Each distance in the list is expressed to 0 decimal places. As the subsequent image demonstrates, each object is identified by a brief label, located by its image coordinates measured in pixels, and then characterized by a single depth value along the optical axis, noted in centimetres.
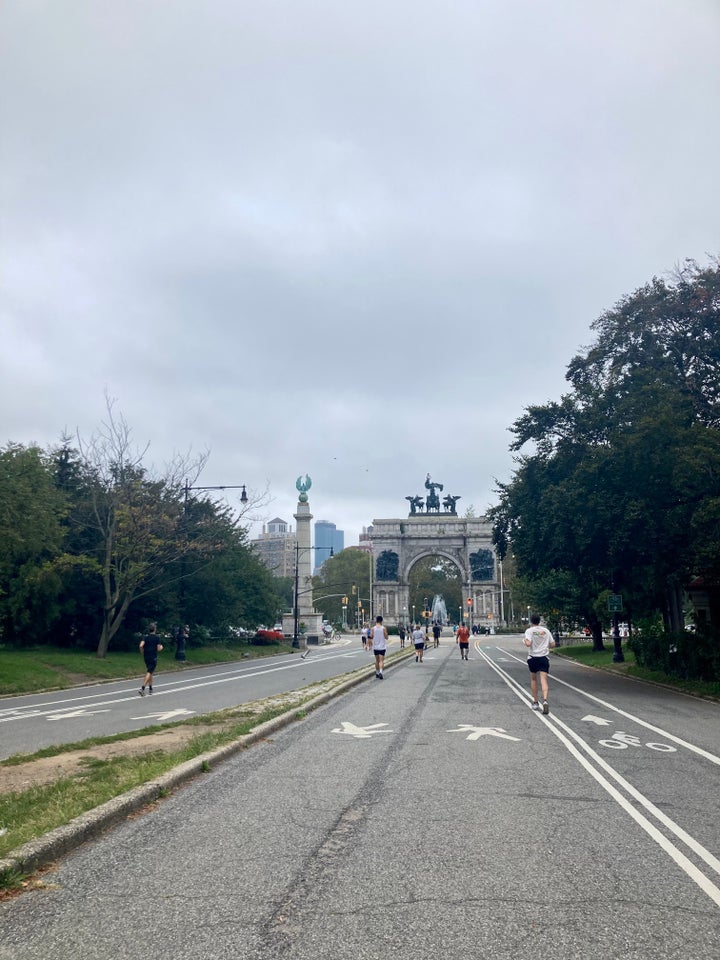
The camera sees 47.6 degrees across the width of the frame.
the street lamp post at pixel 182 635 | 3702
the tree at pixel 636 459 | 2152
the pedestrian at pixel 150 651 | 2100
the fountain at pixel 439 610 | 17332
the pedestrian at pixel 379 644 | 2379
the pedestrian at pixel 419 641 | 3678
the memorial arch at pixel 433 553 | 10556
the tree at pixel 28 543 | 2820
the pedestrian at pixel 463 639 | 3847
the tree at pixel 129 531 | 3322
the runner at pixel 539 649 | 1512
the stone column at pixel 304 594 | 7425
